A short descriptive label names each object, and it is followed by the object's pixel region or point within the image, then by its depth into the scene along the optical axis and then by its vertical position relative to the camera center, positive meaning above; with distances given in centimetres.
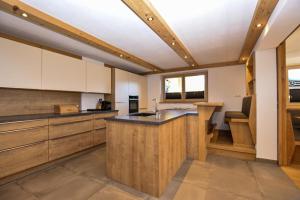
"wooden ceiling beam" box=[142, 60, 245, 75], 425 +110
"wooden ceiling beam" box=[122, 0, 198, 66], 166 +111
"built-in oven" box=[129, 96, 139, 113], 475 -11
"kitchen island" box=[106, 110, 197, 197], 170 -67
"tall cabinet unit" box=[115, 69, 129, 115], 424 +31
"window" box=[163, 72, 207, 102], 487 +47
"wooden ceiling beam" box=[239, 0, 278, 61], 167 +110
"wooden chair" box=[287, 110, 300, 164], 244 -72
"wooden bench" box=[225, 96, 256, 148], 278 -55
